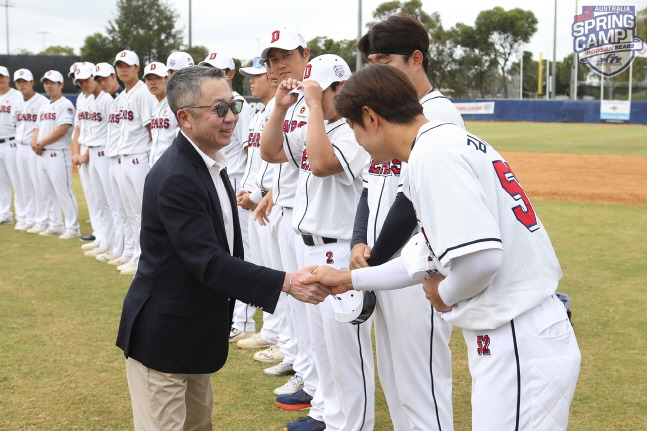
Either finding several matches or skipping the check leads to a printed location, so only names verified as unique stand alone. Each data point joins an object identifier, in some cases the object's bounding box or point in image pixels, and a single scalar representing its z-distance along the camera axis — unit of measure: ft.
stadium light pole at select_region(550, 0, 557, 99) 156.35
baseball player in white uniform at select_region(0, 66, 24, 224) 39.01
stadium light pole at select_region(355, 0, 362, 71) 89.20
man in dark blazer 9.26
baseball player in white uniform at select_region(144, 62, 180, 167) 26.27
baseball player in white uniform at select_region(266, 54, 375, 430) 12.53
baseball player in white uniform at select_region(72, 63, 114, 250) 31.37
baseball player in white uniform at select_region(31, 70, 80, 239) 35.09
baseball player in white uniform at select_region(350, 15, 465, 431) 10.89
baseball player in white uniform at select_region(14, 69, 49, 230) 37.76
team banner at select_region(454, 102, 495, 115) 141.69
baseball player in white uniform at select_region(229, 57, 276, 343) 17.70
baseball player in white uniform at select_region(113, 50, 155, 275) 28.50
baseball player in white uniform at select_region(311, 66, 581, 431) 7.02
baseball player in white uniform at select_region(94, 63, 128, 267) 29.43
